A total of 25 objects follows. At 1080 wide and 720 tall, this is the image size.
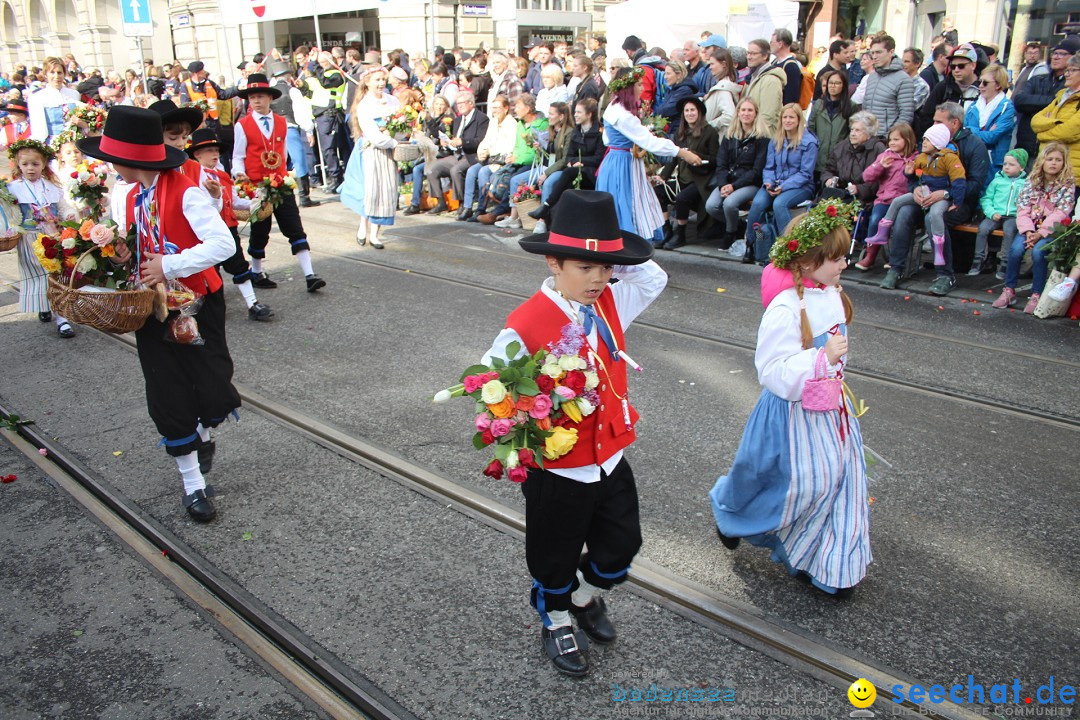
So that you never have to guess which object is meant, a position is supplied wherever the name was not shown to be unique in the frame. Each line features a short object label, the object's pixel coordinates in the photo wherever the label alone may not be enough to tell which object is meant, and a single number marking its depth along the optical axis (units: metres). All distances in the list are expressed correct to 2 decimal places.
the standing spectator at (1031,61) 9.78
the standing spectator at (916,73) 10.17
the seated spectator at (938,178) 8.47
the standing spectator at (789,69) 10.59
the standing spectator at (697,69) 12.09
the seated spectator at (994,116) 9.23
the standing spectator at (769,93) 9.94
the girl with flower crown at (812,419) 3.51
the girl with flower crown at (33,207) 7.41
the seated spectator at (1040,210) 7.70
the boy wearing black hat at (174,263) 4.25
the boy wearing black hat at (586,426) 3.03
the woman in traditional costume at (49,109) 14.59
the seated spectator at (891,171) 8.83
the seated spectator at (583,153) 10.55
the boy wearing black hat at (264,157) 8.34
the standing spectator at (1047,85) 8.95
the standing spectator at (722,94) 10.90
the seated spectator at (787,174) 9.51
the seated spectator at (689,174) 10.53
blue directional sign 14.53
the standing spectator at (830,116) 9.86
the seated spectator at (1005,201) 8.21
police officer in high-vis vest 15.28
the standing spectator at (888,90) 9.91
